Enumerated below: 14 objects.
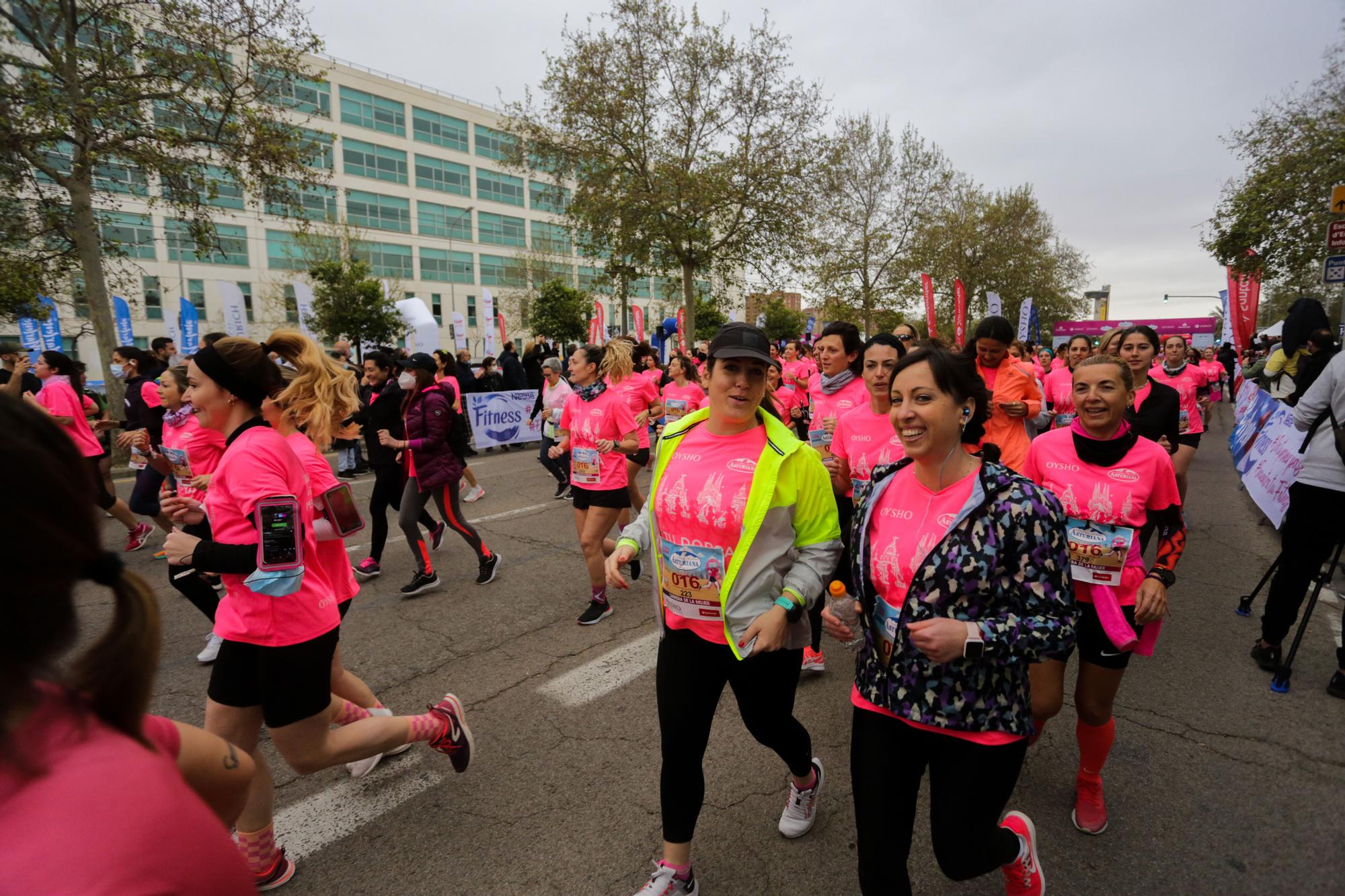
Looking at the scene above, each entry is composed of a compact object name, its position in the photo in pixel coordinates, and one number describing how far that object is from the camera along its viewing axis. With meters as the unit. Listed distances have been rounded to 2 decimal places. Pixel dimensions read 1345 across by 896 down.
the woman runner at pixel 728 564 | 2.29
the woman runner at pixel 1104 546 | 2.67
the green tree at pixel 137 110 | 11.18
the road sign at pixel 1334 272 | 7.43
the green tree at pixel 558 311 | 39.41
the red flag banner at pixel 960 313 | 22.56
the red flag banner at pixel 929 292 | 23.28
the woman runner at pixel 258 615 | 2.44
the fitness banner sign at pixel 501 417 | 14.22
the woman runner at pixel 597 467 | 5.15
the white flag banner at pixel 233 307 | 20.75
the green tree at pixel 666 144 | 18.38
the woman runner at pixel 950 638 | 1.86
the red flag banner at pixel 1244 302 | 18.64
